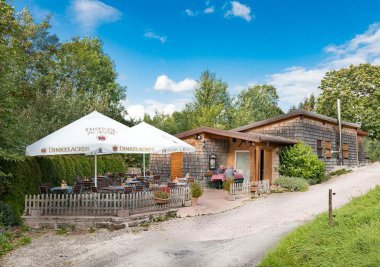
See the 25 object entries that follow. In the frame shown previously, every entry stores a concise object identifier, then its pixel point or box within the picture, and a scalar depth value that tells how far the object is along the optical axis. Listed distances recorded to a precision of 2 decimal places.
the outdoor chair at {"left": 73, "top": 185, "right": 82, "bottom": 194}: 11.96
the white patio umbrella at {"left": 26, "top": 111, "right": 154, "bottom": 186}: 11.08
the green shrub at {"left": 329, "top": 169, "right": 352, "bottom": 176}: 23.88
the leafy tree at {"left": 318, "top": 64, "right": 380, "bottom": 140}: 35.12
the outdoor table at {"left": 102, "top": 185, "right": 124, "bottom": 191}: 12.23
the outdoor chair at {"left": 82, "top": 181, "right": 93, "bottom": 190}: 13.09
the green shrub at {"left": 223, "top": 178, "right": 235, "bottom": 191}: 16.56
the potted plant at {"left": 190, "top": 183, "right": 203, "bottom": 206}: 13.83
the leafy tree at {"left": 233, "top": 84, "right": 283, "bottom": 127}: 53.94
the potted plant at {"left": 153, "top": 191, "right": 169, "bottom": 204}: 12.41
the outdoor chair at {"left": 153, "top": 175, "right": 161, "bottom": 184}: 16.46
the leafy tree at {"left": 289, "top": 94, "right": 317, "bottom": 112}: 45.73
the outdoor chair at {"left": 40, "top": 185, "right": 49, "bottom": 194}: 11.68
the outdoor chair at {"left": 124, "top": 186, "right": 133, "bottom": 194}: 11.71
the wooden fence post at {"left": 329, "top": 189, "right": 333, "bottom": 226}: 7.51
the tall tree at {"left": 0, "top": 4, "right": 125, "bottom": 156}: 10.64
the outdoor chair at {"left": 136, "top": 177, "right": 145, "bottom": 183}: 15.39
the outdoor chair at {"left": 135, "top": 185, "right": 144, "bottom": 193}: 12.38
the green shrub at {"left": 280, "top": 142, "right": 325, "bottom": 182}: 20.62
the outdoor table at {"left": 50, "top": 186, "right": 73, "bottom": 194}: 12.05
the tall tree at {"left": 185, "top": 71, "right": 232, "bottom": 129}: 36.47
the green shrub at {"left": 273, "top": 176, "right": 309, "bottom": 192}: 18.59
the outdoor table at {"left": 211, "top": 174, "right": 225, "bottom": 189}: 19.43
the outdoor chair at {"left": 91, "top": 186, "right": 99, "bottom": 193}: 11.90
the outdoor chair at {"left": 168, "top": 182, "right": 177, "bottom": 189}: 13.99
